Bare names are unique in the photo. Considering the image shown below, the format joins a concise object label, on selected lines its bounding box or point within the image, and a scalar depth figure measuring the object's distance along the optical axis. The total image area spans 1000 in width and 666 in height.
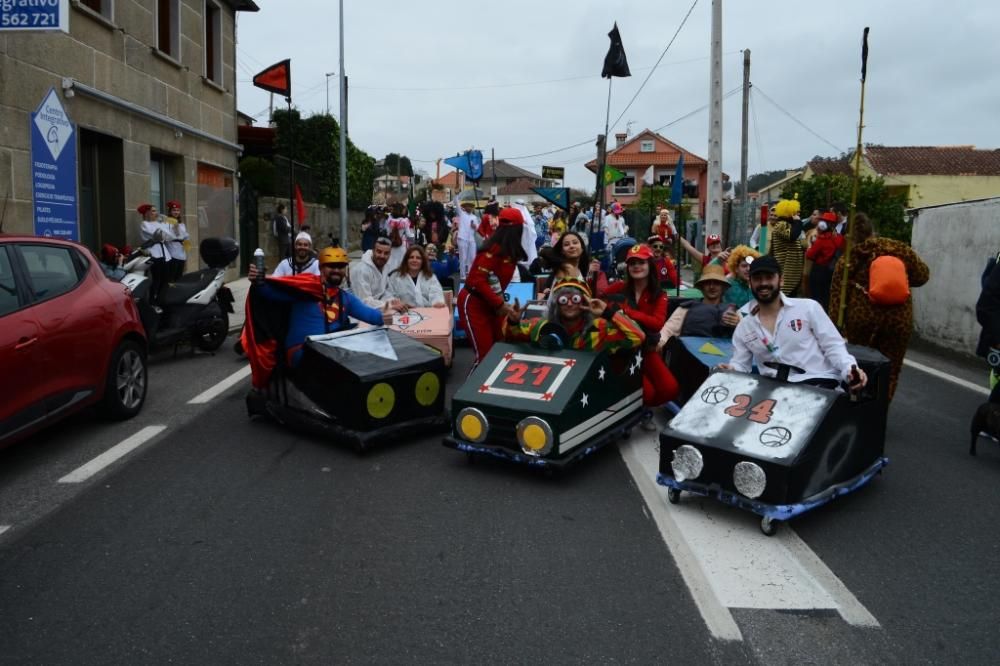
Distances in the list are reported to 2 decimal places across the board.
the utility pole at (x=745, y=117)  31.27
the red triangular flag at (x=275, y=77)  13.28
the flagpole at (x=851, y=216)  6.33
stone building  12.59
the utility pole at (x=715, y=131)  18.91
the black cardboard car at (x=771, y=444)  4.60
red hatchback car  5.56
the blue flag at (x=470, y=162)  20.52
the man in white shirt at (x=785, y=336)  5.47
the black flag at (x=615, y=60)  15.59
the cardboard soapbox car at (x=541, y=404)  5.49
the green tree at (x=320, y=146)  37.38
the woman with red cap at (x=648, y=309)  6.81
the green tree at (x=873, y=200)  17.75
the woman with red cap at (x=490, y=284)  7.30
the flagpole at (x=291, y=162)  10.18
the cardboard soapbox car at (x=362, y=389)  6.26
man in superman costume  6.74
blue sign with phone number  8.15
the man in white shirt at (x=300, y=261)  9.38
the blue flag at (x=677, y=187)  14.01
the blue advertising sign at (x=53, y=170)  9.89
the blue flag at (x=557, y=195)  17.63
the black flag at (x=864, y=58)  6.35
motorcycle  9.99
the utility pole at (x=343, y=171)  27.80
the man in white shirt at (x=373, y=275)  9.95
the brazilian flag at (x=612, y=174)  20.77
